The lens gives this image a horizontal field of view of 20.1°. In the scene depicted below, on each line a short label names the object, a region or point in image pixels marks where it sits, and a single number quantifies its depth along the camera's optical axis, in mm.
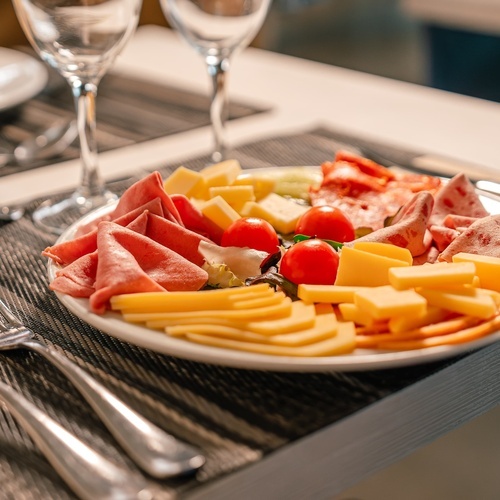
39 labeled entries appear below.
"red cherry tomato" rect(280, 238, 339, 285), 739
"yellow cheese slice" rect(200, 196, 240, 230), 810
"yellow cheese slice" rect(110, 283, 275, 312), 697
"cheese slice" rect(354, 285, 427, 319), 674
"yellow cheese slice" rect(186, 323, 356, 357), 667
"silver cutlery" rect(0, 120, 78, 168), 1078
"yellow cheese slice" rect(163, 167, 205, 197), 851
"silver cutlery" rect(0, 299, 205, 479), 623
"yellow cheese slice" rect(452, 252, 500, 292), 721
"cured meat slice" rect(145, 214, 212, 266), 768
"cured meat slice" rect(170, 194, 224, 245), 809
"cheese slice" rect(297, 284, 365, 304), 707
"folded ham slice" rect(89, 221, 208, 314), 715
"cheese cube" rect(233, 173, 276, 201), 877
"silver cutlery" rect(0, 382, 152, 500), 610
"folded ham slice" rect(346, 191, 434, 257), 769
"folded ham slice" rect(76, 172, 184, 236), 790
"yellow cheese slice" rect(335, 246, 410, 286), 718
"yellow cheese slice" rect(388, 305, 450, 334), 679
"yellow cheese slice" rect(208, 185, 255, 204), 840
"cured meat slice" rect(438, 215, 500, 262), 755
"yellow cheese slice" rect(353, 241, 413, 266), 738
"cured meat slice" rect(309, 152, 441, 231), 849
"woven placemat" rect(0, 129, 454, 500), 644
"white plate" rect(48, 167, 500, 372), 659
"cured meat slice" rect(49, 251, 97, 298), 729
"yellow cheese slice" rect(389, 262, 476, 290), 691
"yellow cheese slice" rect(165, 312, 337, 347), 674
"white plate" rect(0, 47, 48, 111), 1149
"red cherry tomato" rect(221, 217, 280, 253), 783
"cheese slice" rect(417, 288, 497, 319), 687
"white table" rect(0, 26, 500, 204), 1083
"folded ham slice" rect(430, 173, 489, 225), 828
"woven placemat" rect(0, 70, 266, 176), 1127
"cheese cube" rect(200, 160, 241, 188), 860
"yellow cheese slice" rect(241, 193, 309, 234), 832
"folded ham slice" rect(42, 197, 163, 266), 779
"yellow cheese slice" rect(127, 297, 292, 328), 686
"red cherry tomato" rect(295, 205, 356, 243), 804
